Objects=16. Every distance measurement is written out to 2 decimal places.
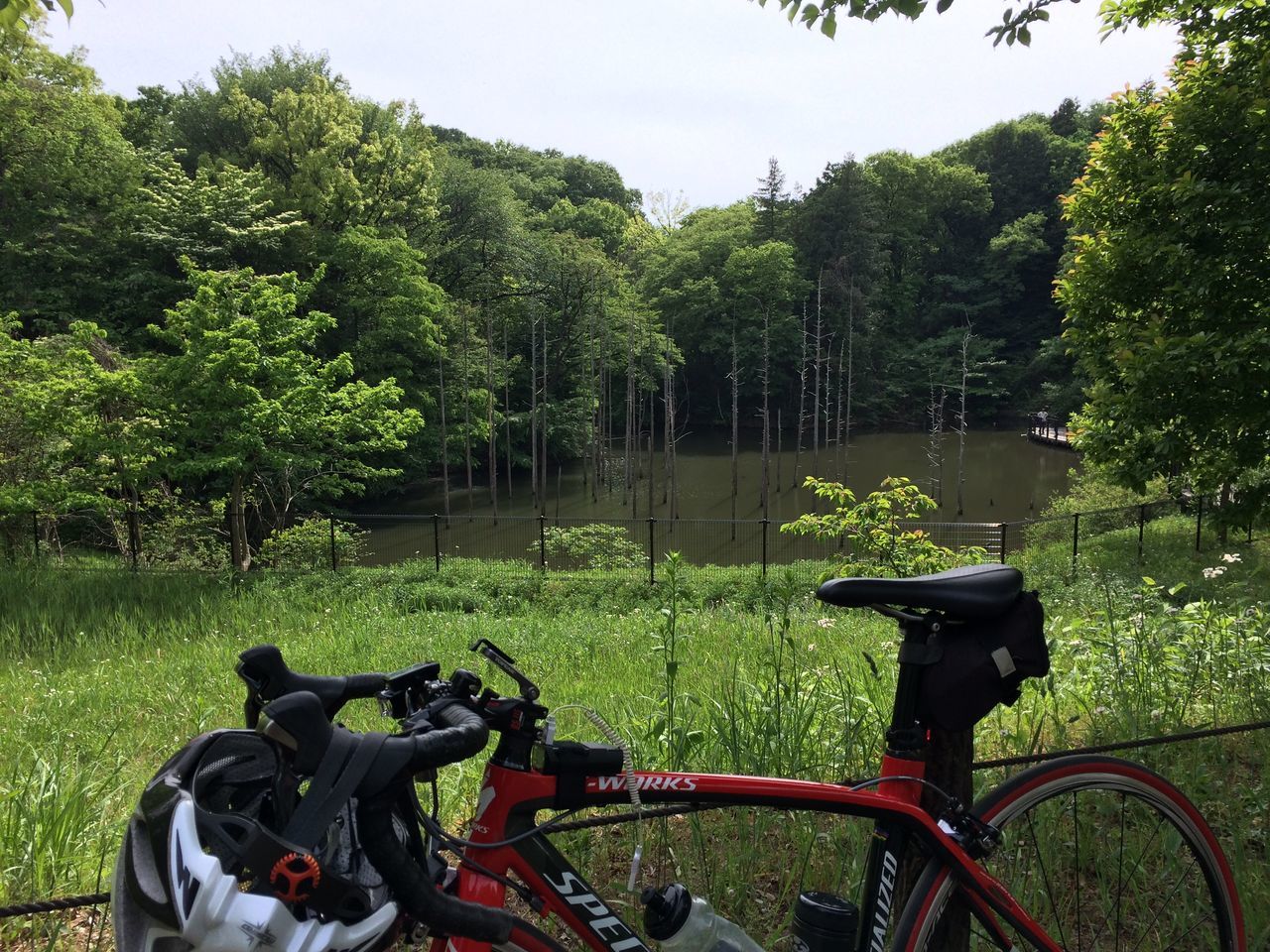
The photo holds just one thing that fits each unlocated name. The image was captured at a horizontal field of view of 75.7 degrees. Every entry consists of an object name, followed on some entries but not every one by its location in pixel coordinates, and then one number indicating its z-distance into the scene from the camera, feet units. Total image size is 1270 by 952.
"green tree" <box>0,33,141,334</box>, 77.36
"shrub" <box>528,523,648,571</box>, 62.49
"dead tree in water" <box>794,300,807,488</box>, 125.84
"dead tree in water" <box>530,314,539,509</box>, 116.57
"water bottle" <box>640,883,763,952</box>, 4.47
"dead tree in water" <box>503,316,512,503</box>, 118.21
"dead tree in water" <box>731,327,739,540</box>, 117.91
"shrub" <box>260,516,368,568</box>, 53.93
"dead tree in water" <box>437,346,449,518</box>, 99.85
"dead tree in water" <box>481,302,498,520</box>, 109.12
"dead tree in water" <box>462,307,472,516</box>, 107.65
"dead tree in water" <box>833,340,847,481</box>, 139.13
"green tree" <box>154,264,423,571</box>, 42.93
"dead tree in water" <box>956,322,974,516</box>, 109.80
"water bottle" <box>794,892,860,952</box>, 4.91
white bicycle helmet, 2.80
